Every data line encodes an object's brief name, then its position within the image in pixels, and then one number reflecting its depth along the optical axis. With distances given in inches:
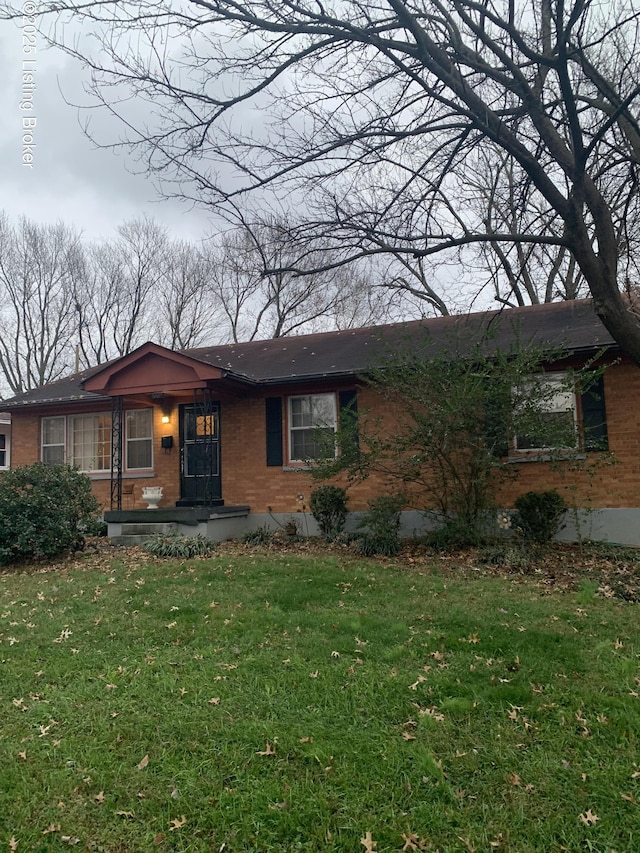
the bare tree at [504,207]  312.3
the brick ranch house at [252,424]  383.6
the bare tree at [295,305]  976.9
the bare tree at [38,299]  1036.5
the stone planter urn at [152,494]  494.9
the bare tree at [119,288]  1111.0
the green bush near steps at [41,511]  348.5
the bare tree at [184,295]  1125.7
